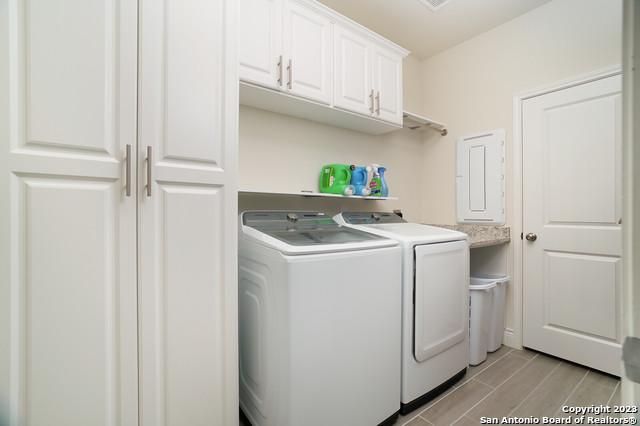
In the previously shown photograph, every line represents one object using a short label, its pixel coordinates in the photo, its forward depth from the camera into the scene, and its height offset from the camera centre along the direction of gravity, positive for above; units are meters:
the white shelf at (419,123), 2.61 +0.92
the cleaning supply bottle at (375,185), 2.37 +0.24
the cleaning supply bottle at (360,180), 2.19 +0.27
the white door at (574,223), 1.98 -0.07
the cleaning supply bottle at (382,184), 2.39 +0.25
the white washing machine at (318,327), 1.20 -0.55
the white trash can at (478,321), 2.14 -0.85
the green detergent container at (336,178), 2.17 +0.28
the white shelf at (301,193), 1.75 +0.13
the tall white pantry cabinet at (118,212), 0.84 +0.00
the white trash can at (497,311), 2.32 -0.84
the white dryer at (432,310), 1.58 -0.59
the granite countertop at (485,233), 2.26 -0.19
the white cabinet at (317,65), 1.59 +0.99
